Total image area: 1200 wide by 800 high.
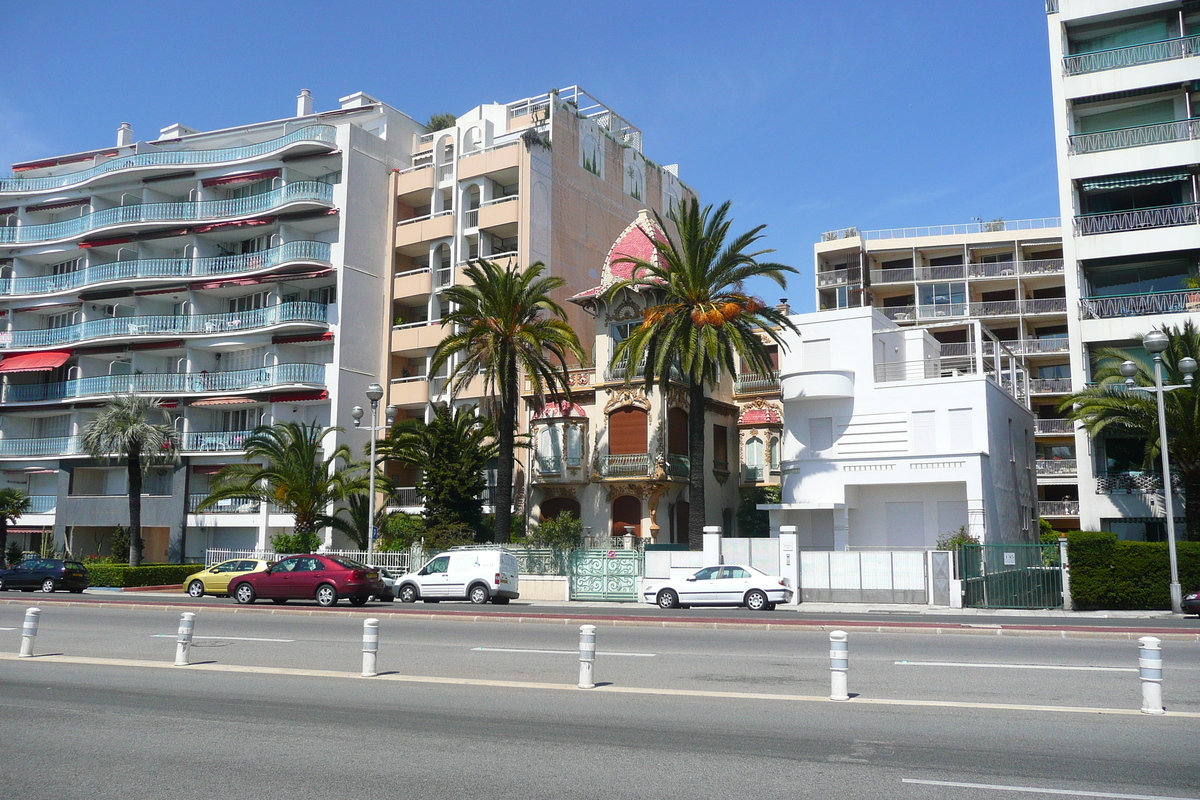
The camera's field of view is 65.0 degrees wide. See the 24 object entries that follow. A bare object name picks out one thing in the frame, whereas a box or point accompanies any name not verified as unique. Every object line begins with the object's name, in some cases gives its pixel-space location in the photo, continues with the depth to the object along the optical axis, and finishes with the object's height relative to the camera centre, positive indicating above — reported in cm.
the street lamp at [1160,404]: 2428 +328
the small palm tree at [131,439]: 4253 +392
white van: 2812 -150
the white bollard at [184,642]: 1359 -166
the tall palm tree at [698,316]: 3172 +727
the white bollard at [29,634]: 1455 -167
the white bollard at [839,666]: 1043 -150
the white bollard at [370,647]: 1216 -153
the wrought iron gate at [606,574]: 3056 -146
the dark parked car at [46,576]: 3512 -189
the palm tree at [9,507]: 4747 +94
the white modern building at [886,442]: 3400 +331
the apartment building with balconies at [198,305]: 4781 +1218
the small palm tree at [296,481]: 3872 +192
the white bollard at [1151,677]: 945 -144
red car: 2623 -153
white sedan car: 2592 -166
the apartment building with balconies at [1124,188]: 3619 +1376
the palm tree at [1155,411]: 2934 +394
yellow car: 3064 -167
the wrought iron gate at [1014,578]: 2695 -132
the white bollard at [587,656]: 1131 -152
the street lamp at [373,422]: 3041 +343
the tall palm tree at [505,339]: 3400 +687
